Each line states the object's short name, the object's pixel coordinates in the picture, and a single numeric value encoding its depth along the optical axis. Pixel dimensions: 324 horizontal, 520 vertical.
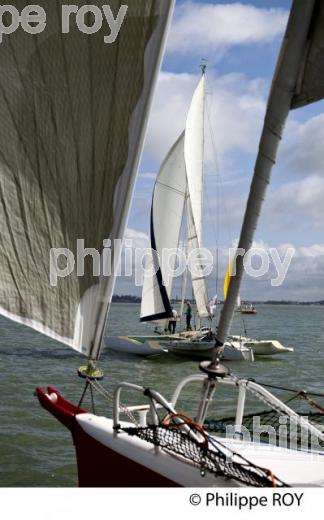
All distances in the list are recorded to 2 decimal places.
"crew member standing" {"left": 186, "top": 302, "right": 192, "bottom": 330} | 30.67
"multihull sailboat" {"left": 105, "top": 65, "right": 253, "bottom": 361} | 27.14
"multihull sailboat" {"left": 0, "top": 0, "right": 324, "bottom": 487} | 4.31
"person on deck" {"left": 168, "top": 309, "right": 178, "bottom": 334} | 29.22
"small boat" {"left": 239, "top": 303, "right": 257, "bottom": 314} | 86.00
